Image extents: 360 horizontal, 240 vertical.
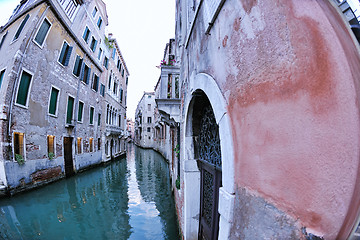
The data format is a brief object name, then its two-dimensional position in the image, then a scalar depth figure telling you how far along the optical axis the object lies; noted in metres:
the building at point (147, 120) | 32.19
